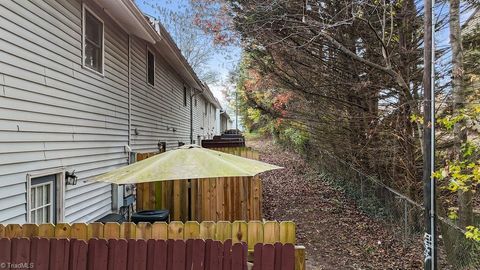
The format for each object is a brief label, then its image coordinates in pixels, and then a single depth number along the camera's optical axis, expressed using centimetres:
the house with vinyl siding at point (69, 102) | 459
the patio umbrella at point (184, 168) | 458
